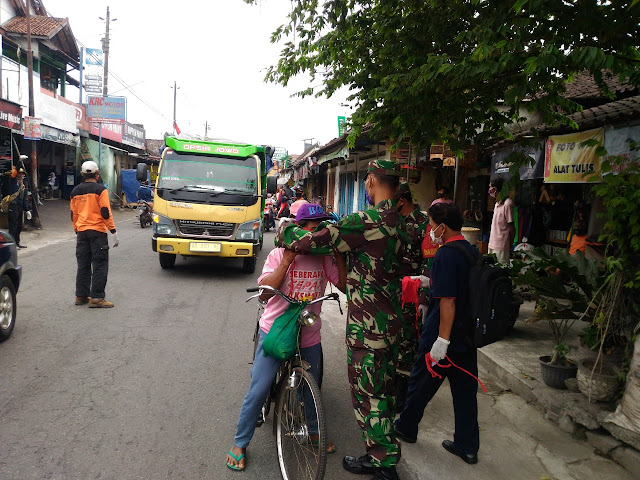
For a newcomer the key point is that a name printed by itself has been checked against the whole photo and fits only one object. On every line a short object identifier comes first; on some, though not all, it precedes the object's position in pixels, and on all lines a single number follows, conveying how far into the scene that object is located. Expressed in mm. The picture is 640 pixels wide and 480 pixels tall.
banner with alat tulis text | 5957
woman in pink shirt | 2949
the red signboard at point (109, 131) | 25781
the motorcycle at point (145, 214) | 18078
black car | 5012
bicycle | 2762
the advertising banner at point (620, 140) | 5180
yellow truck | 8852
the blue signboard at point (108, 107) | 23172
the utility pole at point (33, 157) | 15594
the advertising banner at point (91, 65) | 24609
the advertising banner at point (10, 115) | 14523
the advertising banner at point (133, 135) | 30609
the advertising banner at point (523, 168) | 7184
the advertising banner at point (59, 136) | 19203
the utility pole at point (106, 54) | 27062
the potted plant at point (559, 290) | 3949
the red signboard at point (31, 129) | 15266
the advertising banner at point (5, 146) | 14930
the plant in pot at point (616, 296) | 3254
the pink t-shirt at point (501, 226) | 8445
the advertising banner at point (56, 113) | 19172
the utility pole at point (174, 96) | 42812
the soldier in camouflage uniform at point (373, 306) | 2725
